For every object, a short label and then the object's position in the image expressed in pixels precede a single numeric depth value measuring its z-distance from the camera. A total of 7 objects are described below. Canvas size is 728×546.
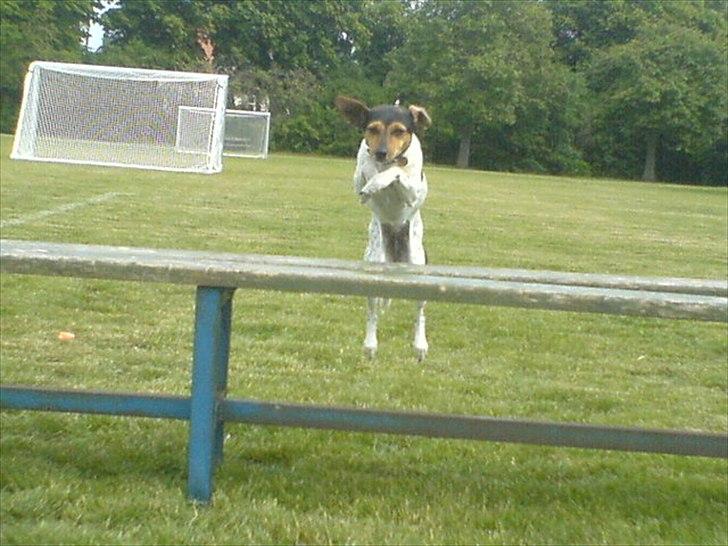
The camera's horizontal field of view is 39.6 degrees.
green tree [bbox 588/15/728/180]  50.66
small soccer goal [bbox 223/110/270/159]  39.78
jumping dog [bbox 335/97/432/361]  4.41
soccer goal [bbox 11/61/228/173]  26.17
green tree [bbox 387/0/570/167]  52.53
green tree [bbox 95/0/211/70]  55.62
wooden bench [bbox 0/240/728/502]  3.64
